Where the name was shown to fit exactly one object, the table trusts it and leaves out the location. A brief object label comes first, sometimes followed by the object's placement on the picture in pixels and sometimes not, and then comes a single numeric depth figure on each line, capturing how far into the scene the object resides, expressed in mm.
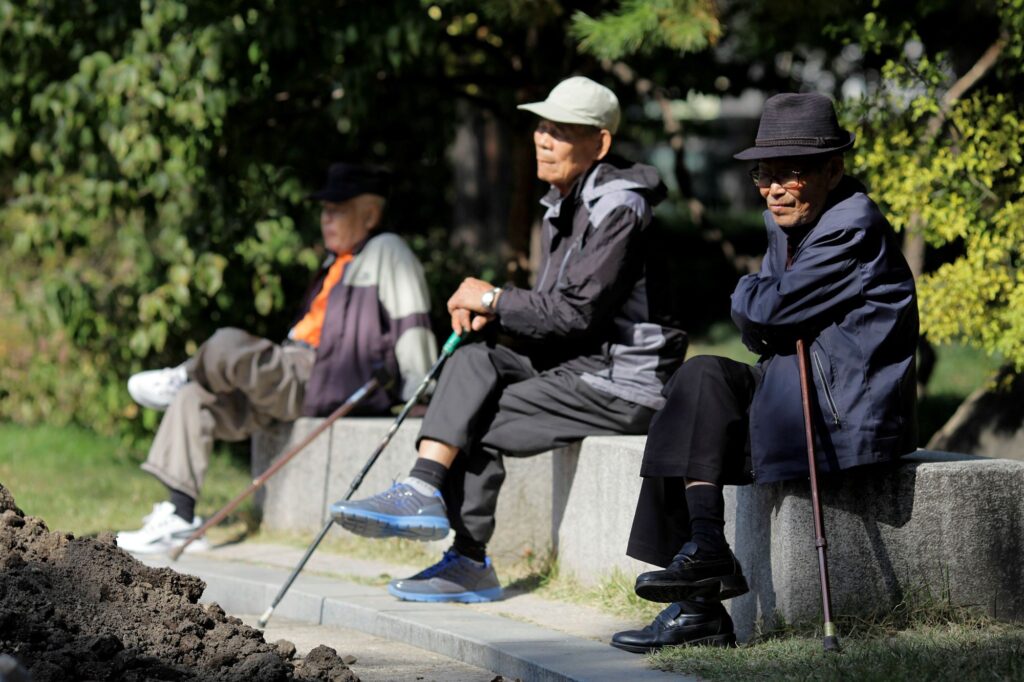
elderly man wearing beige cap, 11250
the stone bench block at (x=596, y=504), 11172
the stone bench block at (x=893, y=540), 9320
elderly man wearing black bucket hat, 9047
